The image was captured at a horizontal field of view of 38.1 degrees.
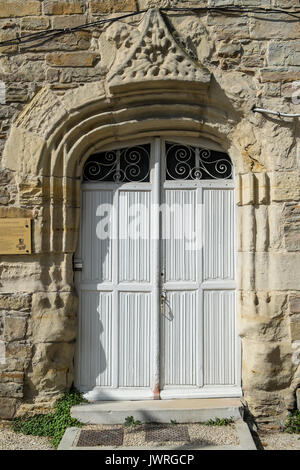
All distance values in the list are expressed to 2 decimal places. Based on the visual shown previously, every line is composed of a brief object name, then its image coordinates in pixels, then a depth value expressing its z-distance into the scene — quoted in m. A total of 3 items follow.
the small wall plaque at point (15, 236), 3.97
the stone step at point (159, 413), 3.83
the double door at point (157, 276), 4.19
